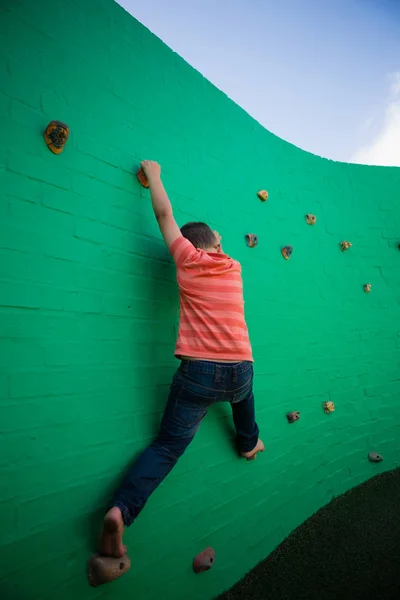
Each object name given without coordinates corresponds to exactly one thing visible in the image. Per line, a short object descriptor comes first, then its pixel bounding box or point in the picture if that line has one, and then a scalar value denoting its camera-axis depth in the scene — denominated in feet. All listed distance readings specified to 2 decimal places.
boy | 5.14
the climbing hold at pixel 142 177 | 5.91
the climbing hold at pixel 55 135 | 4.75
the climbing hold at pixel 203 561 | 5.63
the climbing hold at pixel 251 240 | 8.01
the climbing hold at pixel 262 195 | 8.58
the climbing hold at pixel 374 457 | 9.71
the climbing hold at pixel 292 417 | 8.04
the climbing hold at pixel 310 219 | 9.86
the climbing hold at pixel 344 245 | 10.50
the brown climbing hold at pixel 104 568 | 4.32
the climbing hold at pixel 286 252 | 8.89
